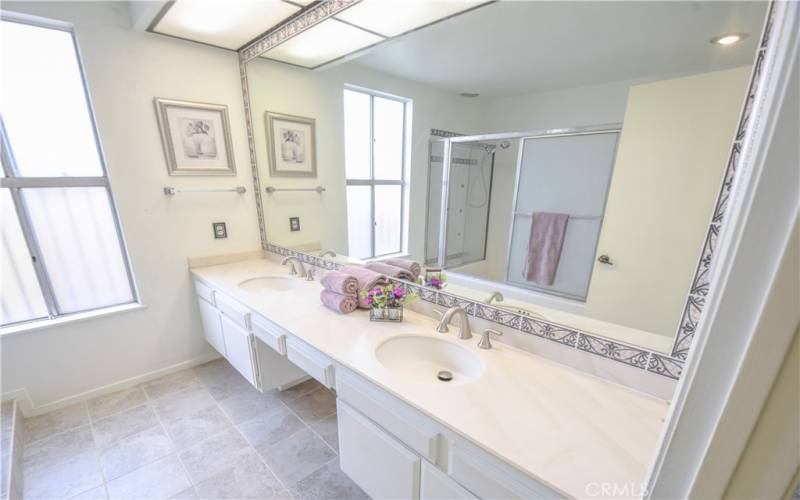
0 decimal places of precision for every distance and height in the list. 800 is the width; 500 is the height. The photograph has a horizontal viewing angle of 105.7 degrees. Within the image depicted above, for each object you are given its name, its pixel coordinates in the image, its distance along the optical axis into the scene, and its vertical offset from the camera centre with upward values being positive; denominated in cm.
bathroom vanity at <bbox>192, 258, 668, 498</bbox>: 73 -65
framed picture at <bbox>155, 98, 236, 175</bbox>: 201 +26
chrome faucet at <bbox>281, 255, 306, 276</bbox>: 214 -60
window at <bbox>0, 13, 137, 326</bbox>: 164 -7
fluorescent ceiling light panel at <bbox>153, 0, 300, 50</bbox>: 161 +88
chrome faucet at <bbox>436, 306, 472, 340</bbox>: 125 -57
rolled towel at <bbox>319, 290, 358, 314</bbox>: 150 -61
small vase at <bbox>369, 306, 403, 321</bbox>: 143 -62
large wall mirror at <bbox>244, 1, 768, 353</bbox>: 83 +14
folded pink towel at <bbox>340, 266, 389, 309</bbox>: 153 -50
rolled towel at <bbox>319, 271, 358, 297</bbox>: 152 -53
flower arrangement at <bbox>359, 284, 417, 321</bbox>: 143 -57
